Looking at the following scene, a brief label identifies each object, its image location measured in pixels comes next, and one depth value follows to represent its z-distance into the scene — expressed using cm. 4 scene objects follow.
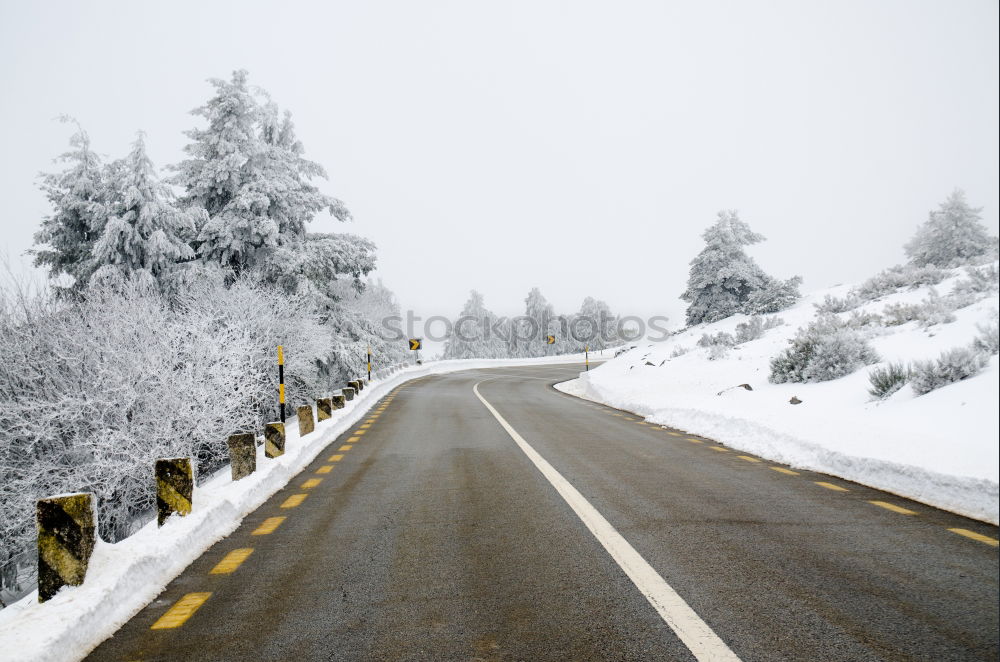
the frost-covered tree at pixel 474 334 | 9306
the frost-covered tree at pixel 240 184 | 2208
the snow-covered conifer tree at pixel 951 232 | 3419
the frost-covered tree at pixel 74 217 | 2098
